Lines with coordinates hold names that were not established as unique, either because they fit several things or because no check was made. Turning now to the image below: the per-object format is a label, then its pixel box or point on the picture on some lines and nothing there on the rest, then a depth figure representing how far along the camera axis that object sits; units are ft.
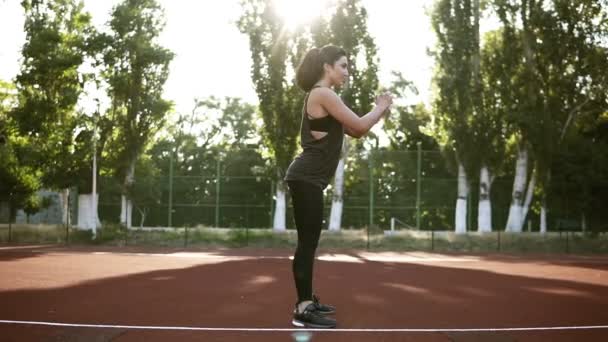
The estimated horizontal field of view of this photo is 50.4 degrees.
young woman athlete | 14.53
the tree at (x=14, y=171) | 75.77
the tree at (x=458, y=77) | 82.02
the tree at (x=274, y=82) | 82.28
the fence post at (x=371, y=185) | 104.01
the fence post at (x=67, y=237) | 61.93
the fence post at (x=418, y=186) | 104.99
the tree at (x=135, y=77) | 77.51
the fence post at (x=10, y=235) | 62.05
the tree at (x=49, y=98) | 72.69
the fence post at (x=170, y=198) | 107.34
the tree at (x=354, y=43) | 80.94
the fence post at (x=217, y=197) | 107.65
